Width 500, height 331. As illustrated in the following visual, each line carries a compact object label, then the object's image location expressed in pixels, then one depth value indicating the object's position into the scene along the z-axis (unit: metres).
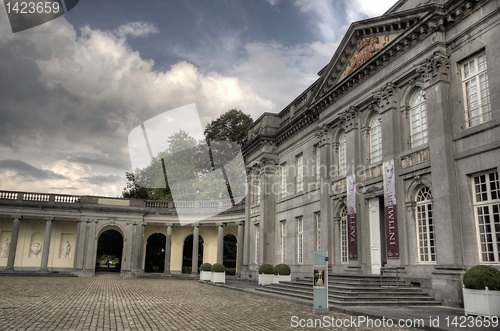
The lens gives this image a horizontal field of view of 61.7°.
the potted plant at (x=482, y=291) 10.75
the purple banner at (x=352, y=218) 19.28
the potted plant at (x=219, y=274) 27.02
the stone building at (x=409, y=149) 13.66
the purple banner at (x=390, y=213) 16.44
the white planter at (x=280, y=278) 22.06
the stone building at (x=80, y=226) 35.94
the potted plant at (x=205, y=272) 28.94
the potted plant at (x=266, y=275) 23.11
